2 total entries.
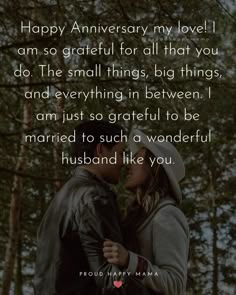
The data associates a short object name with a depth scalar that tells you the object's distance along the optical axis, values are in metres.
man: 2.44
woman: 2.48
